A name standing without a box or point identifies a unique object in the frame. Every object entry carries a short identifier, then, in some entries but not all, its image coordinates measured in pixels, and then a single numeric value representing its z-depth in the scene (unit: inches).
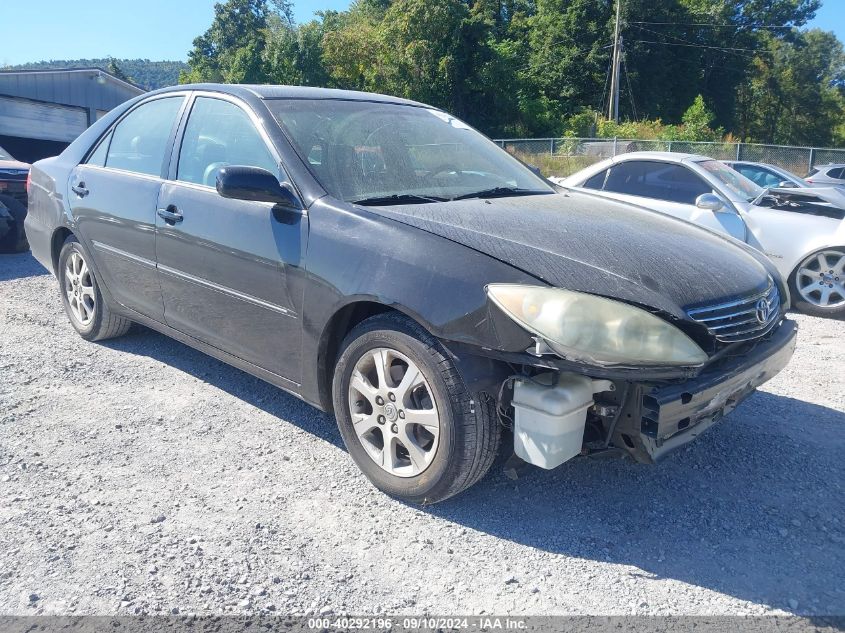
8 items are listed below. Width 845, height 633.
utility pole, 1343.5
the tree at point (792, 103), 2016.5
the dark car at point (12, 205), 328.8
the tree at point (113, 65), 3395.2
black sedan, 99.0
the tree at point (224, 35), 2308.1
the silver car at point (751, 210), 267.3
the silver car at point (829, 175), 646.7
